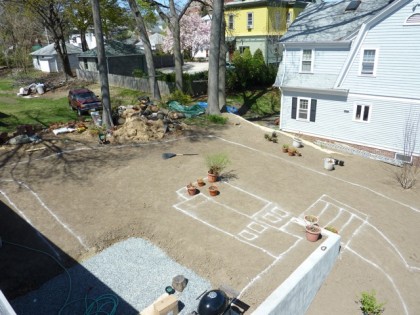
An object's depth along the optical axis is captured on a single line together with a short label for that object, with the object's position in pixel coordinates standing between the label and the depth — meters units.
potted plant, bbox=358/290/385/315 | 8.90
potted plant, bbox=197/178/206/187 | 14.62
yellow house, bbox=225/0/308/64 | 45.16
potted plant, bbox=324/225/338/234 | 11.68
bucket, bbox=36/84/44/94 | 34.00
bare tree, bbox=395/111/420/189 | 19.39
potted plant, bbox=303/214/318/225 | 11.75
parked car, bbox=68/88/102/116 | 24.55
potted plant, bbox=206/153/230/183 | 14.95
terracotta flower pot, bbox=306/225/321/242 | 11.27
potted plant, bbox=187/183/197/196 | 13.86
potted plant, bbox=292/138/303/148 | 20.62
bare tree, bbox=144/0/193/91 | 28.60
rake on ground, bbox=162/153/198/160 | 17.33
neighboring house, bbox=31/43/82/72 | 47.53
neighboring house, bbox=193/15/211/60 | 60.12
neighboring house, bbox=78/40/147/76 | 41.25
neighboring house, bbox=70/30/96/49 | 85.34
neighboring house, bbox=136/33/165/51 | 75.49
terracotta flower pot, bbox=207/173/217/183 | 14.96
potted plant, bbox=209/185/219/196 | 13.91
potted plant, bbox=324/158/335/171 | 17.73
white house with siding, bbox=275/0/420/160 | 19.34
